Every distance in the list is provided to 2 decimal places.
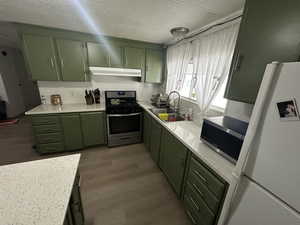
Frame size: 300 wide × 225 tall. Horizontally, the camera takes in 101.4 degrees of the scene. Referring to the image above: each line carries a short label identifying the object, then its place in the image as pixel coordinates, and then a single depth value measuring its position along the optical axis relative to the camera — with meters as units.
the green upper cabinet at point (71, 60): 2.24
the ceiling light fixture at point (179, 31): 1.81
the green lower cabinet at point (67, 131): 2.18
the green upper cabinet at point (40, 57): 2.06
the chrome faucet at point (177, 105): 2.43
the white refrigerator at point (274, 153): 0.52
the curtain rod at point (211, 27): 1.35
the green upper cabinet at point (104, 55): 2.41
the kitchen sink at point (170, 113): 2.24
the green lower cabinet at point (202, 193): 0.97
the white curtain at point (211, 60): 1.44
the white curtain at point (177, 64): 2.21
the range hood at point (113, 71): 2.42
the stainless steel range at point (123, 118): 2.54
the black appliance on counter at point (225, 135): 0.98
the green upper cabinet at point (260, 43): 0.73
